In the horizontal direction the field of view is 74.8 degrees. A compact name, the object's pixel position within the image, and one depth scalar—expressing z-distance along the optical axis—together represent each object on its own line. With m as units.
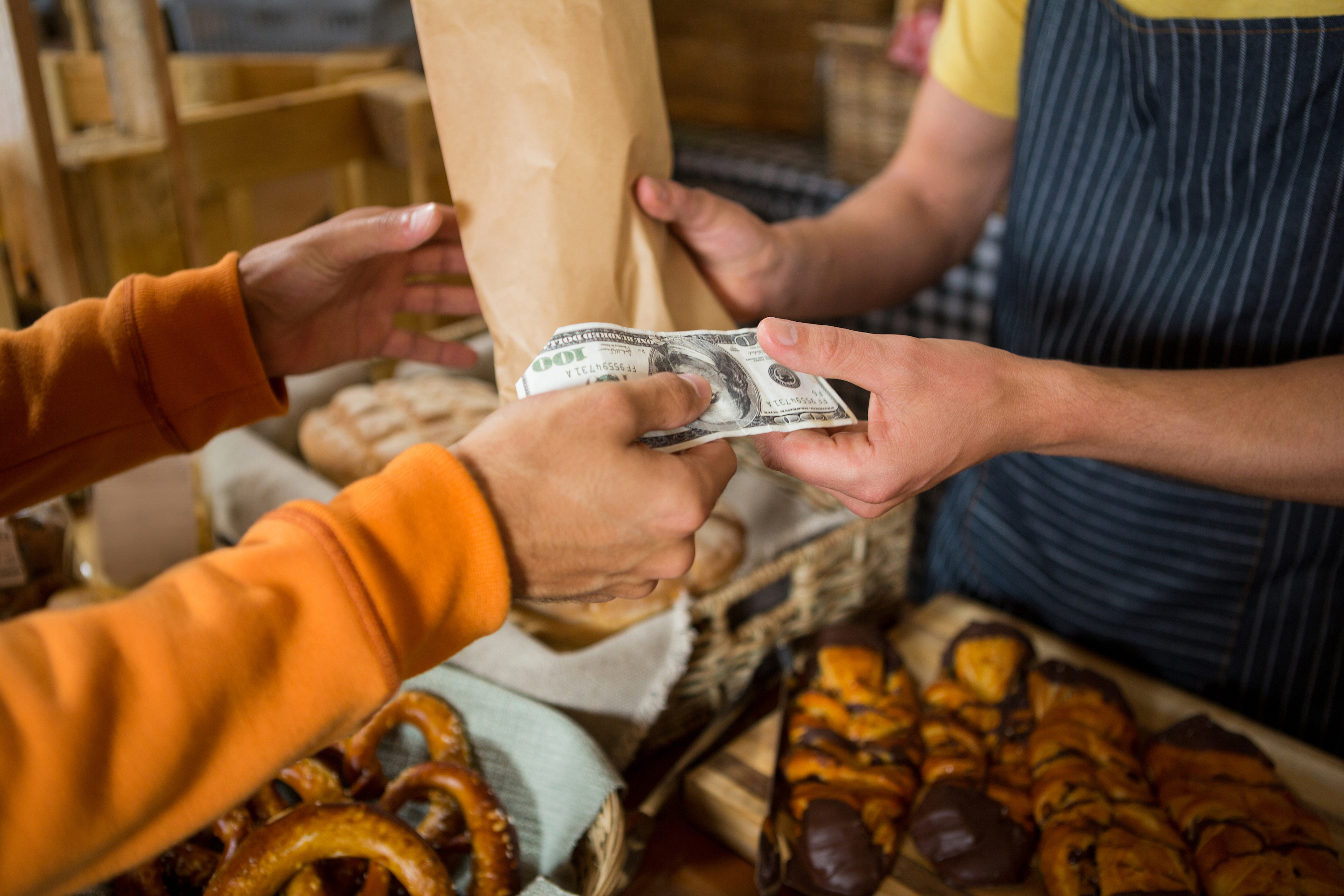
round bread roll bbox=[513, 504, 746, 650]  1.12
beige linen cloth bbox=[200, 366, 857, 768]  0.91
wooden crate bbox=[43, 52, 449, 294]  1.10
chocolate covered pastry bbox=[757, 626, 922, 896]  0.80
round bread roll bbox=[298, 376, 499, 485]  1.27
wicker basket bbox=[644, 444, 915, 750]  1.00
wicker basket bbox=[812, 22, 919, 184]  2.05
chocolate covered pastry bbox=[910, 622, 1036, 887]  0.82
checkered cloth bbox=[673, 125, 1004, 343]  1.95
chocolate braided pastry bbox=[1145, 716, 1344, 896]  0.76
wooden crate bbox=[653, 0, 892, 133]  2.51
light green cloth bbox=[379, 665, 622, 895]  0.78
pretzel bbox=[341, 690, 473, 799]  0.83
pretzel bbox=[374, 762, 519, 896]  0.75
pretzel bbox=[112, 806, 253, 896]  0.73
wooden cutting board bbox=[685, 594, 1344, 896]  0.86
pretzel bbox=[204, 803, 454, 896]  0.69
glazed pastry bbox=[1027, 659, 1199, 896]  0.77
